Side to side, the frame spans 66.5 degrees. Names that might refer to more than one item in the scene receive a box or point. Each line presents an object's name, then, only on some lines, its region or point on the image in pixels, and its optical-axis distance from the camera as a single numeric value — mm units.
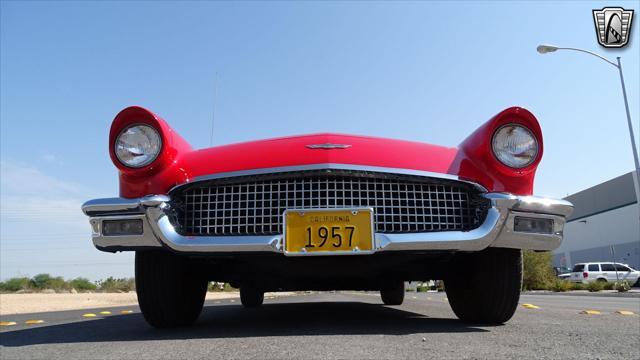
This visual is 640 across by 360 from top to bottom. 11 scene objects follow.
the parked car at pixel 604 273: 22266
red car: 2529
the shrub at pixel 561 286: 20062
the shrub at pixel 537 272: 23469
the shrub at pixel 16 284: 27344
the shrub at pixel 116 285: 27991
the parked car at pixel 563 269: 42553
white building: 35938
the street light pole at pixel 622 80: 13500
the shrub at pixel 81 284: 30372
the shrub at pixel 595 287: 18192
